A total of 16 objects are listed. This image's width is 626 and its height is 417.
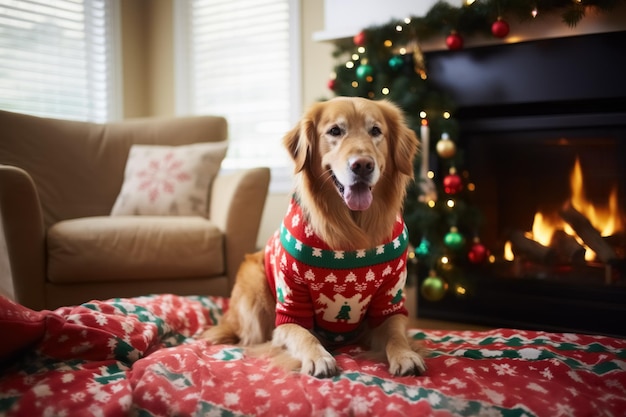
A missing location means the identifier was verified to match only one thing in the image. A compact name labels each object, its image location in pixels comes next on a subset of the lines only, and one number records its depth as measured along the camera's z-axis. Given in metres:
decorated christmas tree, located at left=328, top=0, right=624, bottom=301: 2.58
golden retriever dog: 1.54
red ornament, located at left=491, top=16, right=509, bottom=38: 2.42
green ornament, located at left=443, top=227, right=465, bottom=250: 2.56
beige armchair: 2.27
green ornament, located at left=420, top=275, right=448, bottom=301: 2.61
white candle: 2.73
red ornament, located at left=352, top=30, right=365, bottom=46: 2.87
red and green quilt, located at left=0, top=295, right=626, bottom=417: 1.27
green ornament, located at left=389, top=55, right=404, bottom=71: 2.80
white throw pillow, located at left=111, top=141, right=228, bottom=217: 2.91
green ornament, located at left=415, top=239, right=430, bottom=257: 2.67
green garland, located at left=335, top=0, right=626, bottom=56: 2.26
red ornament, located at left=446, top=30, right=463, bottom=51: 2.58
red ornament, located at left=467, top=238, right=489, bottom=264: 2.64
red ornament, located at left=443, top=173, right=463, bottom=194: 2.62
